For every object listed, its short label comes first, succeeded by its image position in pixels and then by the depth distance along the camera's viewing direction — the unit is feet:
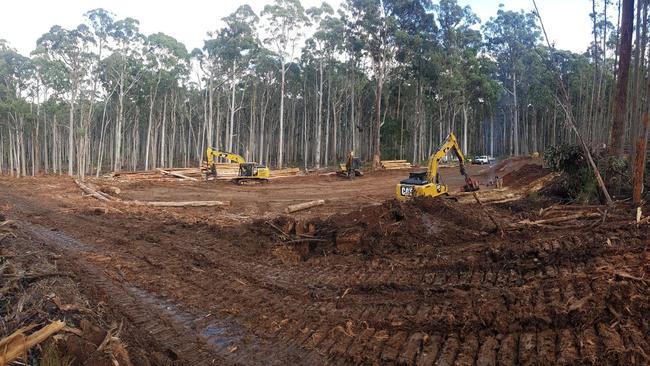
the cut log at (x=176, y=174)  105.37
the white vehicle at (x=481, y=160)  143.95
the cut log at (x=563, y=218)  33.14
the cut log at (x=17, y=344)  11.18
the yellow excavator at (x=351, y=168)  100.53
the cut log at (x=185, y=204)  59.72
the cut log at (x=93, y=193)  64.70
